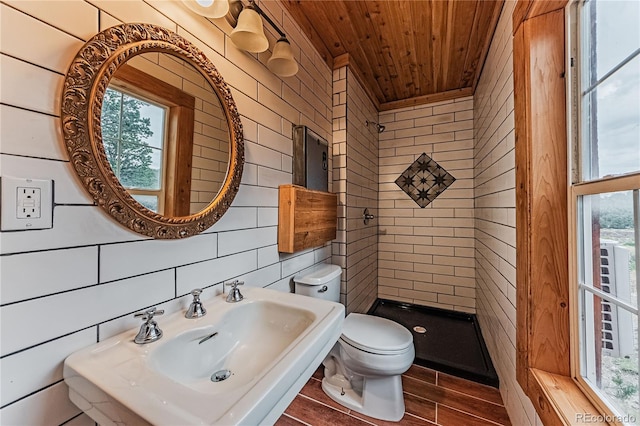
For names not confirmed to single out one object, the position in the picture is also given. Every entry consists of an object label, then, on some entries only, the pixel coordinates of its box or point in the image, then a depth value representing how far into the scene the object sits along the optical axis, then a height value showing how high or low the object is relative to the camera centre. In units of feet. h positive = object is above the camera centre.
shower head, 8.27 +3.42
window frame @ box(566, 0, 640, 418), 3.02 +0.75
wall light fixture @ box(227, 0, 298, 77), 3.38 +2.74
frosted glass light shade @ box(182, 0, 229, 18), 2.89 +2.58
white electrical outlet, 1.74 +0.08
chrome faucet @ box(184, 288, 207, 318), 2.71 -1.06
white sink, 1.45 -1.17
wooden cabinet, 4.50 -0.03
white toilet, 4.38 -2.72
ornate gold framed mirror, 2.07 +0.90
